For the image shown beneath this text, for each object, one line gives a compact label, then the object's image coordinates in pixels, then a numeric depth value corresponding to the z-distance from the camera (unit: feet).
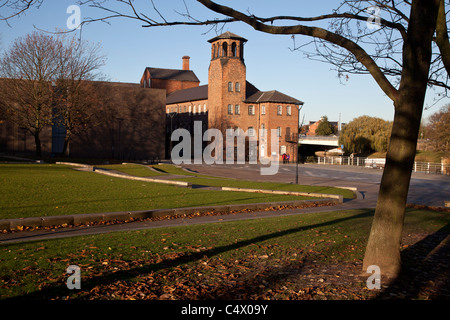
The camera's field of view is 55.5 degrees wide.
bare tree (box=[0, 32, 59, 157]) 135.03
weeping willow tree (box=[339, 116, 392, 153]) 235.30
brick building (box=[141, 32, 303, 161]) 235.61
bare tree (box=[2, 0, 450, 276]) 20.01
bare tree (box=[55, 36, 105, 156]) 141.28
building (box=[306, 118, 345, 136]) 463.25
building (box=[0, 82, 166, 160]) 168.76
